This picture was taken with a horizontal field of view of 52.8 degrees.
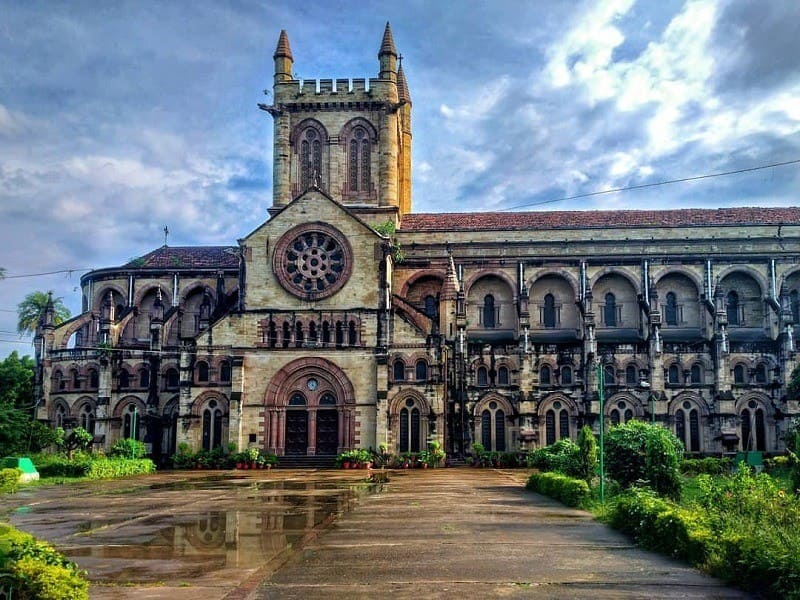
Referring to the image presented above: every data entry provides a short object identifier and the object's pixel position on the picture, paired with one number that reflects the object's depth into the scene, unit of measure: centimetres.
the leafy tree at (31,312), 7562
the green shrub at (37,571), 898
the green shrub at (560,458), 3106
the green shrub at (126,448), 4822
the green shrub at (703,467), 4209
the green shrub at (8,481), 3259
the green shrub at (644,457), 2361
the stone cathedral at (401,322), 5138
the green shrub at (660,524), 1504
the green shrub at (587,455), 2980
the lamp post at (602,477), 2453
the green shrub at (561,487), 2550
